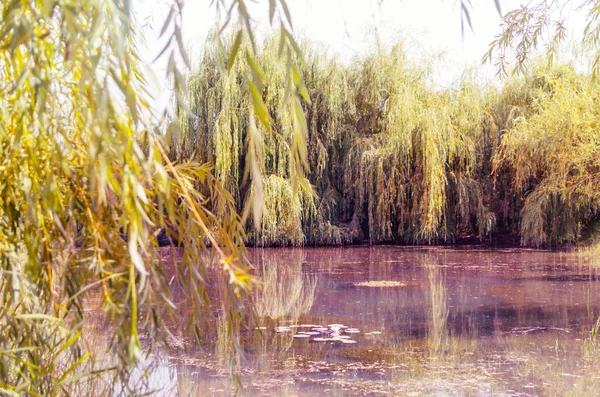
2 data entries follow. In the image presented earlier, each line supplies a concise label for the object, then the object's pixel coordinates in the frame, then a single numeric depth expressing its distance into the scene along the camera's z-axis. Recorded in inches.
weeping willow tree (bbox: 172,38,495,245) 500.7
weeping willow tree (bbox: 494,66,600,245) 462.9
